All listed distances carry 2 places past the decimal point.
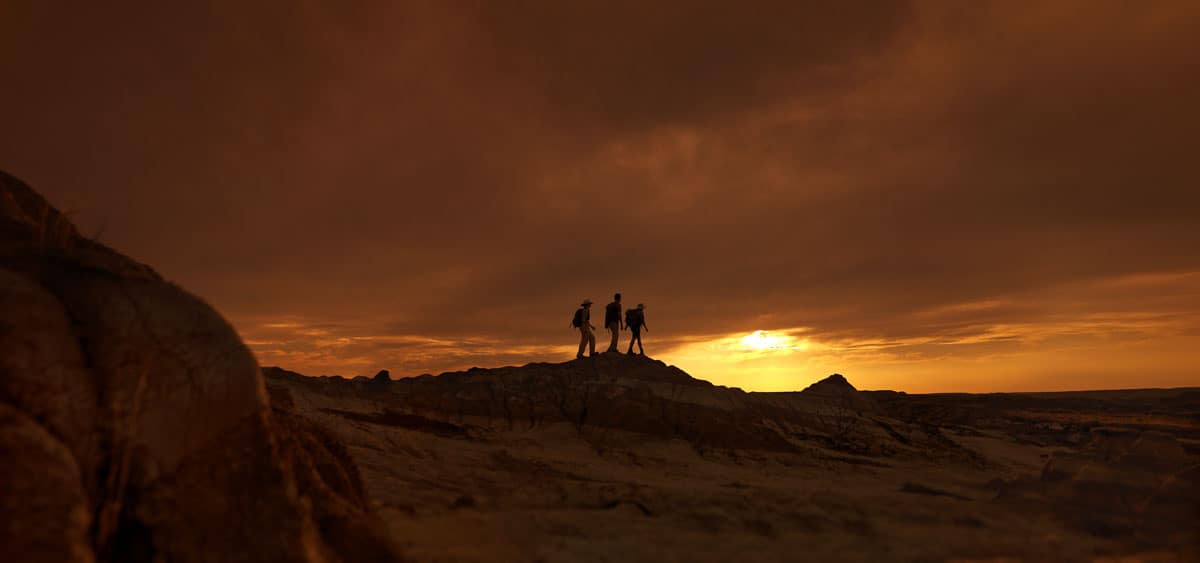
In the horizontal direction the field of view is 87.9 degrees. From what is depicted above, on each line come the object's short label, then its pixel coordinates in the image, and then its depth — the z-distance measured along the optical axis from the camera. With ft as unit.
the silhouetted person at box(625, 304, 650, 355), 74.02
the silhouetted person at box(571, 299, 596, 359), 71.72
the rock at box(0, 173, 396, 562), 9.08
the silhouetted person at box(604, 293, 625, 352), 72.18
